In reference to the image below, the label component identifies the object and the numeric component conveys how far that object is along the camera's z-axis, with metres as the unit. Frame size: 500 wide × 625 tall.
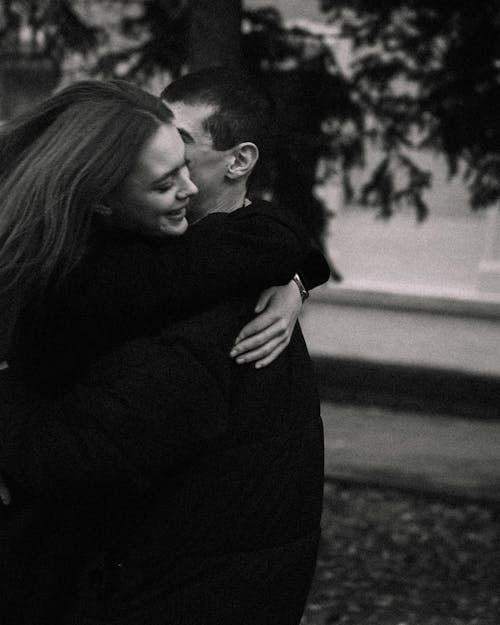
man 2.20
